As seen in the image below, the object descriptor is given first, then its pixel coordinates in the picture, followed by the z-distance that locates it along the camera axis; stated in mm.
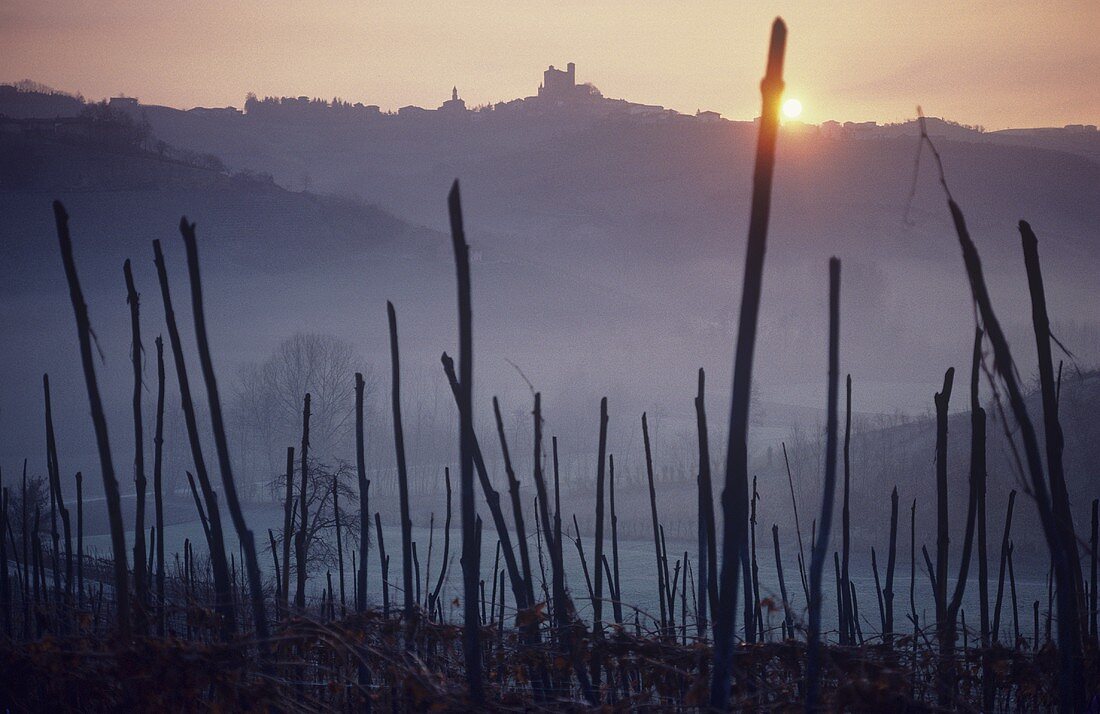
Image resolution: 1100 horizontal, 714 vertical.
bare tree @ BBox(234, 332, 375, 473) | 83375
